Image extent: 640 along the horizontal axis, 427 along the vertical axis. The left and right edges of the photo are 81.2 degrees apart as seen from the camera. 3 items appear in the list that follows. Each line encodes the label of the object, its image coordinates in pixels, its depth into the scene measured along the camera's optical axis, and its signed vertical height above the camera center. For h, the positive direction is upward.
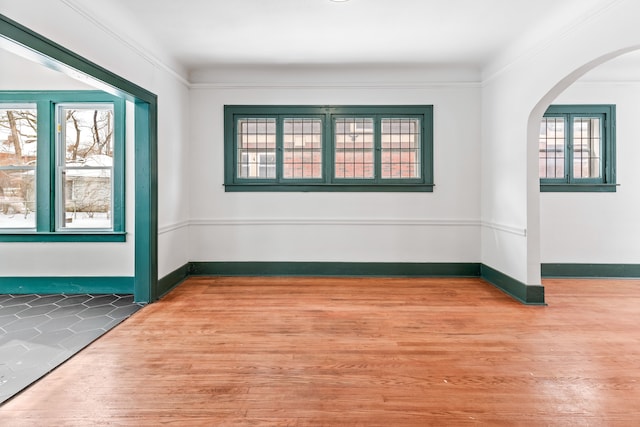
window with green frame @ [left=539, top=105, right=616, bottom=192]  5.12 +0.84
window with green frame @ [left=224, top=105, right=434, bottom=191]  5.25 +0.88
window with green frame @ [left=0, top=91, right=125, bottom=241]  4.43 +0.51
